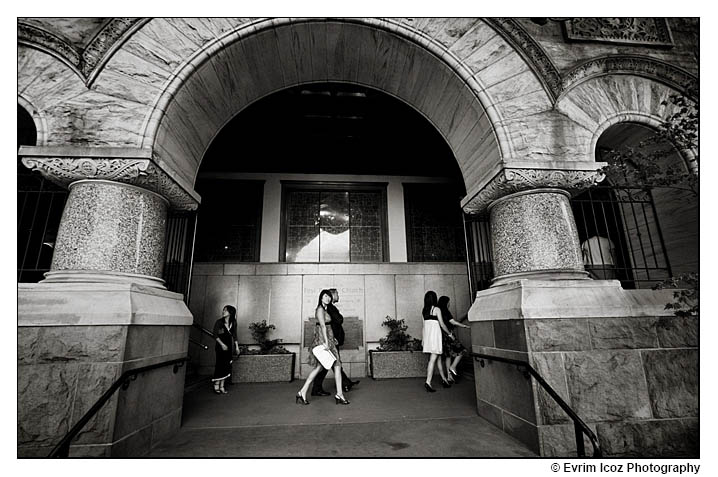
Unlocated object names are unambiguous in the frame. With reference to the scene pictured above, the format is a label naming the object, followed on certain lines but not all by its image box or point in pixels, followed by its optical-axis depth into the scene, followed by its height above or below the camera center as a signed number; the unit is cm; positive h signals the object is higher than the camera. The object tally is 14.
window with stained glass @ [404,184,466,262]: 853 +233
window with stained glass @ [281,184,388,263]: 835 +236
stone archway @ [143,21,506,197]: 372 +293
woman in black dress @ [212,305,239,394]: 557 -51
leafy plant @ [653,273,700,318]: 259 +20
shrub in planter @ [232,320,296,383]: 659 -93
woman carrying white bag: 457 -49
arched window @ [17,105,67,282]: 494 +202
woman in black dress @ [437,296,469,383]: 597 -57
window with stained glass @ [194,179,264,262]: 813 +240
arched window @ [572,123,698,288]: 417 +125
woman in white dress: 543 -28
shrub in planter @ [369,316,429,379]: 680 -94
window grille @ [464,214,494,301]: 447 +121
